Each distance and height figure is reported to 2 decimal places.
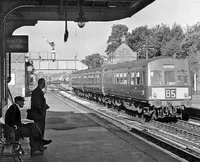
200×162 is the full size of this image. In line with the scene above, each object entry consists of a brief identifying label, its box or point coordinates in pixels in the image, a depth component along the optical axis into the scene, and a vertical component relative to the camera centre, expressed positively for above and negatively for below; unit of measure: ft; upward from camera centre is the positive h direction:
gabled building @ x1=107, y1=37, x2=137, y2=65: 263.49 +21.12
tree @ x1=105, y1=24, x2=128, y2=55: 332.60 +44.89
